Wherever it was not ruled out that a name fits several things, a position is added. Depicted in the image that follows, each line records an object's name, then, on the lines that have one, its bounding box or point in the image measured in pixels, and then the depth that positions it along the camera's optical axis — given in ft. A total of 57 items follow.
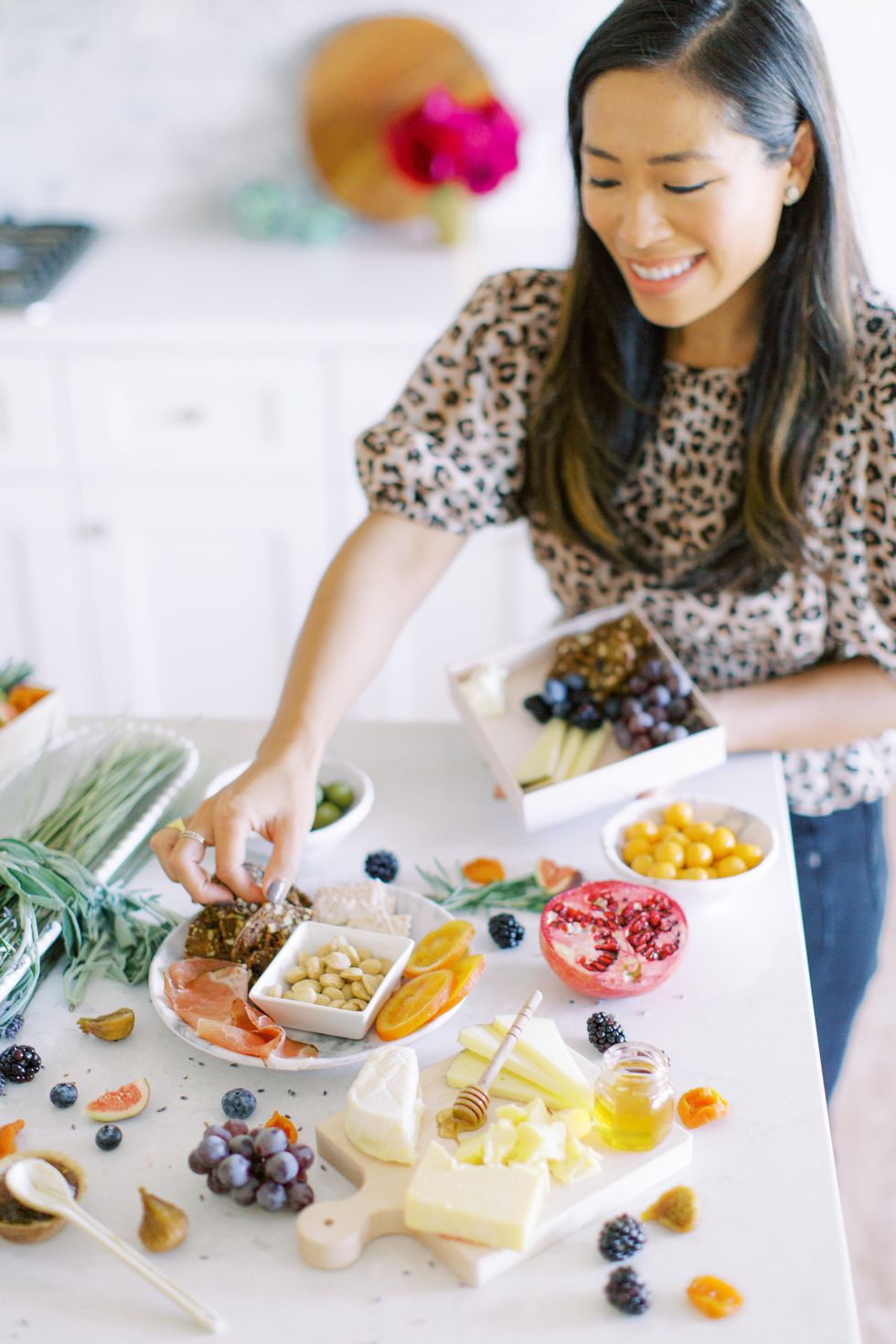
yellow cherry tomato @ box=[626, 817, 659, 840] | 4.69
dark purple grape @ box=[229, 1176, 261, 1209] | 3.40
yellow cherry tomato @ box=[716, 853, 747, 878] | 4.53
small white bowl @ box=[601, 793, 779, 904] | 4.42
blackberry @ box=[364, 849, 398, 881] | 4.71
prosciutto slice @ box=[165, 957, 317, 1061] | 3.83
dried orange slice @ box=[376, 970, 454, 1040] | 3.84
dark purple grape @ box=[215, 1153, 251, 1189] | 3.38
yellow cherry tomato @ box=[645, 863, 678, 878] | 4.50
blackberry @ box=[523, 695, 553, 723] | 5.13
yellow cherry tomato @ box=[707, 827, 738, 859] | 4.61
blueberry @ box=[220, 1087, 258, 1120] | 3.67
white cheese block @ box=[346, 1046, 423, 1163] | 3.43
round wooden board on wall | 10.16
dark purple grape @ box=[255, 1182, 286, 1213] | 3.36
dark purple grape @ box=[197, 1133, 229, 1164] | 3.43
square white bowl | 3.83
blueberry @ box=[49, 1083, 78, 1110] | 3.76
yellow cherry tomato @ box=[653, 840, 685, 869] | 4.52
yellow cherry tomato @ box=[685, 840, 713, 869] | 4.54
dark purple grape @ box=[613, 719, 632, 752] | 4.96
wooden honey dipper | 3.51
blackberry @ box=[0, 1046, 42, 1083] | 3.85
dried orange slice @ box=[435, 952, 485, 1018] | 3.94
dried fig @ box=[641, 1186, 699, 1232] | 3.31
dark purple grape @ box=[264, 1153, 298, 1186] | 3.38
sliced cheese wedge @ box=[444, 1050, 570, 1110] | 3.62
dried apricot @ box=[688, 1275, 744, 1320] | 3.07
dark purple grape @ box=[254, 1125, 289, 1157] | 3.42
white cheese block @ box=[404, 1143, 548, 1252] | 3.17
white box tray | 4.73
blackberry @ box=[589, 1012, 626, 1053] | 3.86
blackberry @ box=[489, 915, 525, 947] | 4.33
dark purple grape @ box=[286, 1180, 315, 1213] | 3.38
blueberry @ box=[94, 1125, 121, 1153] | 3.61
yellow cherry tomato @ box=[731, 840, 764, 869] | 4.58
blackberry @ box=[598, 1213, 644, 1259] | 3.22
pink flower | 9.89
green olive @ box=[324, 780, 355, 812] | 5.02
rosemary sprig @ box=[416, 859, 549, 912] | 4.57
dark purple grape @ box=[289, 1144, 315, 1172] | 3.45
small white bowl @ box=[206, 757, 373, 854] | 4.78
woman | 4.47
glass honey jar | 3.43
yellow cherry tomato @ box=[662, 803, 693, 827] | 4.73
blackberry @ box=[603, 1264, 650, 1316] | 3.09
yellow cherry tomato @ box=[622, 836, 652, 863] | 4.64
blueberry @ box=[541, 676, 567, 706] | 5.08
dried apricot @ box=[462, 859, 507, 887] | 4.71
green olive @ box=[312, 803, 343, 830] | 4.91
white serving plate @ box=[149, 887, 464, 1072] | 3.76
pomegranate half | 4.02
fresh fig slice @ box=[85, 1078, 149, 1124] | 3.70
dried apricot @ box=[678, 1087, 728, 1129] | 3.61
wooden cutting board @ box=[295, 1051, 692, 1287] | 3.20
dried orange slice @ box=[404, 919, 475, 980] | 4.09
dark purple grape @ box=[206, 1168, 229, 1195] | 3.41
